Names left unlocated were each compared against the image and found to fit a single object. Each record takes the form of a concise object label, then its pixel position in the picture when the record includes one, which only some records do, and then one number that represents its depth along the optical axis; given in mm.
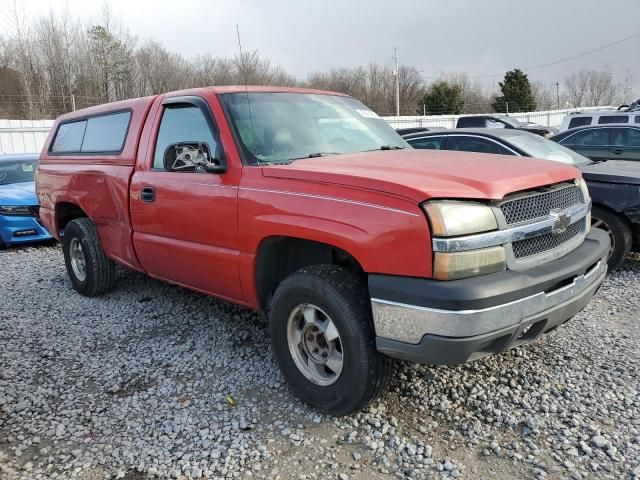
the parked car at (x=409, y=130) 13895
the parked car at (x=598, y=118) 13984
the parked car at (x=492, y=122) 19270
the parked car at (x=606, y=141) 8664
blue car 8070
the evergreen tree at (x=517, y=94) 42969
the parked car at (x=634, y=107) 18322
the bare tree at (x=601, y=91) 67375
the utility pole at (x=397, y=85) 42431
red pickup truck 2490
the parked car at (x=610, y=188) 5414
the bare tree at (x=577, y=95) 67875
